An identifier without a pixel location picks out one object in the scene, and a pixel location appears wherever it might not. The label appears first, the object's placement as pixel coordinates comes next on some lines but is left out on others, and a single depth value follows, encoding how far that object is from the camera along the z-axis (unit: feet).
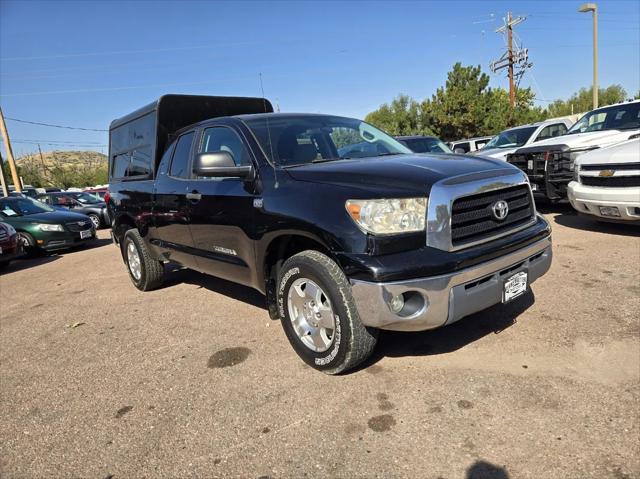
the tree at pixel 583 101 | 185.26
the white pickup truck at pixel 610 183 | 18.72
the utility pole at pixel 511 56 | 109.19
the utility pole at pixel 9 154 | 79.20
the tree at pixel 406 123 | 107.34
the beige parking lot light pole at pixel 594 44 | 58.03
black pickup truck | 8.70
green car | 33.76
